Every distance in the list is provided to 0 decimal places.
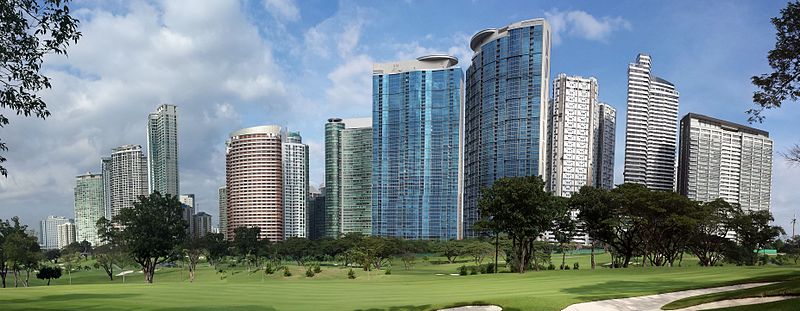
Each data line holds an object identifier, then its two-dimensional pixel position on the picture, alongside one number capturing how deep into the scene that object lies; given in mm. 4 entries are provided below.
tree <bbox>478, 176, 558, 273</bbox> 40875
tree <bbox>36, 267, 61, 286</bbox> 71250
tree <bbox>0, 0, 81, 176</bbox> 10938
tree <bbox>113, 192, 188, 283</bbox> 54094
